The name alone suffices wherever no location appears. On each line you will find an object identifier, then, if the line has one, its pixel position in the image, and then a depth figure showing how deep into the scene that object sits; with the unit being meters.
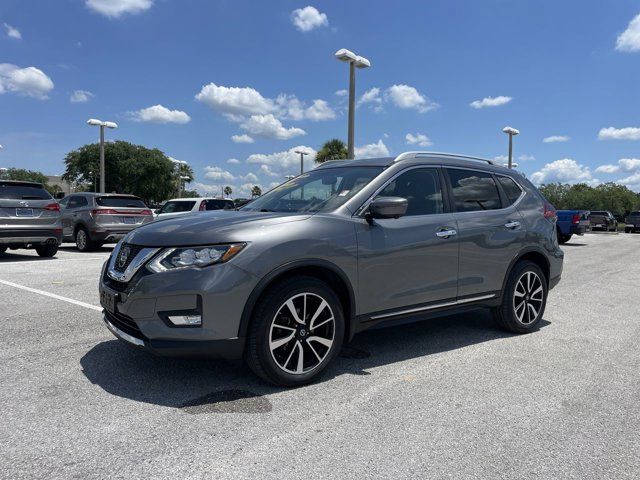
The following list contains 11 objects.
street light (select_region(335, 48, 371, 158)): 17.34
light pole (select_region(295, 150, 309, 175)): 32.58
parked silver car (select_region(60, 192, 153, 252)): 13.41
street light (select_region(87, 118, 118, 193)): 26.73
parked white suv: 17.48
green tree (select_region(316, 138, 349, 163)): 35.60
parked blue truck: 21.30
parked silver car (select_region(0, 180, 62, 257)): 10.77
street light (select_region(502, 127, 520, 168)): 29.62
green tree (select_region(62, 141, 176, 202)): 64.25
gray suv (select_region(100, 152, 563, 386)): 3.39
